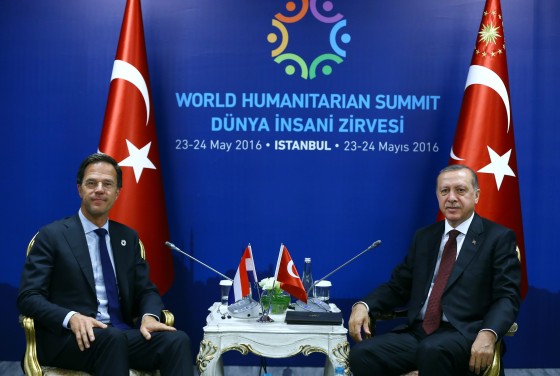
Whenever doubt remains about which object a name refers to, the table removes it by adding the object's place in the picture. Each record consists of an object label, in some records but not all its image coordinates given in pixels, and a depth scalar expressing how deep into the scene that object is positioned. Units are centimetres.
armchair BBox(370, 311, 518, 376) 279
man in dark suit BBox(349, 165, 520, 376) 281
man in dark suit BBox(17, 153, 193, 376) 273
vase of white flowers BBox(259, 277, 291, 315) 331
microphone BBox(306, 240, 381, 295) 352
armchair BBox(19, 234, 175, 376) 275
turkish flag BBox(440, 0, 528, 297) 379
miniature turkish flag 324
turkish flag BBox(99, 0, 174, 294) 377
